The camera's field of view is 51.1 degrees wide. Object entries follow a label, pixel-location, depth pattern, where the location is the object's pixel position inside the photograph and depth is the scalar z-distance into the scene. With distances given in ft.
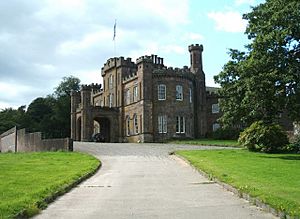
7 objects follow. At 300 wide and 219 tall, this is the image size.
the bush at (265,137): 75.46
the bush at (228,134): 131.57
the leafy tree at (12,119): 193.00
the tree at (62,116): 193.98
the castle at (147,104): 131.57
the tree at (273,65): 64.24
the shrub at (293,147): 78.76
